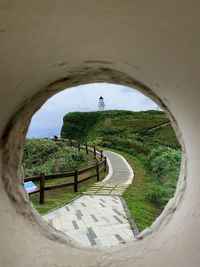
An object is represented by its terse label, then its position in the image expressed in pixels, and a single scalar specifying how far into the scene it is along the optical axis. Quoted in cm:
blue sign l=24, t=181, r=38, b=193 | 513
